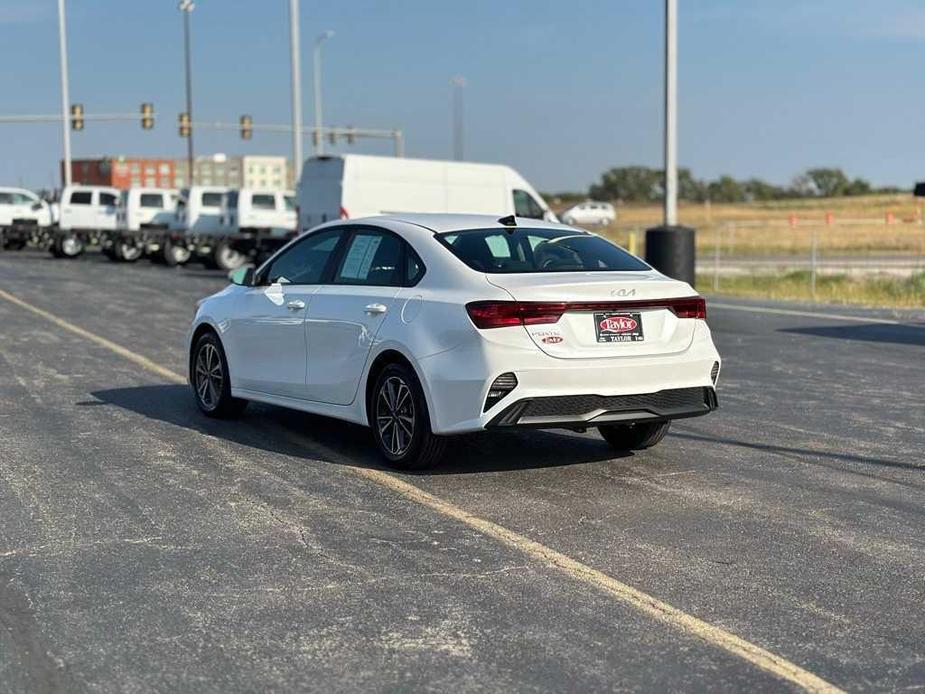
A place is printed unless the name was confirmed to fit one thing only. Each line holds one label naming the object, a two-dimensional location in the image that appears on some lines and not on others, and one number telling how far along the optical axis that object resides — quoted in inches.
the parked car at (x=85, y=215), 1644.9
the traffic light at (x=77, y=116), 2256.4
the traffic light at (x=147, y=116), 2220.7
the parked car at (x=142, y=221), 1541.6
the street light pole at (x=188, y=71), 2326.5
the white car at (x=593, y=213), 3002.5
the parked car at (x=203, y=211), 1402.6
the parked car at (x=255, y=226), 1347.2
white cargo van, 1062.4
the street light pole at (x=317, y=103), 2600.9
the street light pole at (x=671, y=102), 927.0
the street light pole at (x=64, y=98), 2194.9
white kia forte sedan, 293.0
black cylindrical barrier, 914.7
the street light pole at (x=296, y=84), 1579.7
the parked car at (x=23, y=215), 1788.9
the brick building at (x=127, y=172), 3796.8
